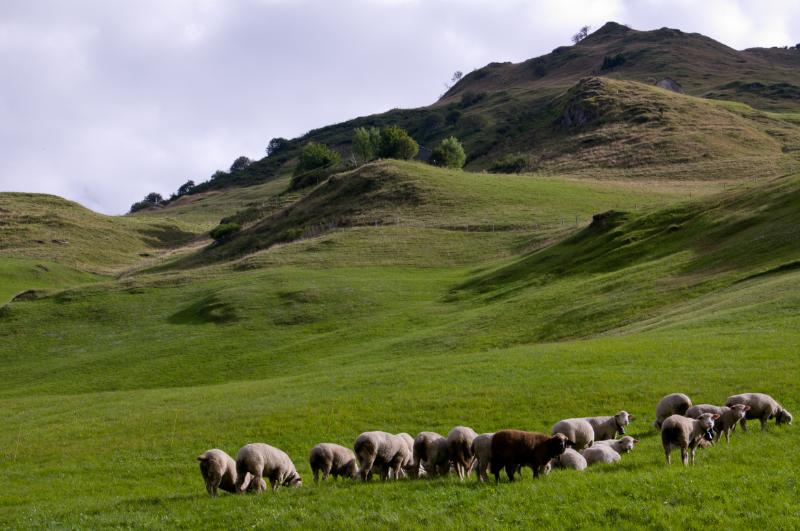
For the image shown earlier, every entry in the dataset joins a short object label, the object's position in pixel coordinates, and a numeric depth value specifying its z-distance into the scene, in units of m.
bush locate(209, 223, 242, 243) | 129.00
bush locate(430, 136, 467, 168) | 173.62
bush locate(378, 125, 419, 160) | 173.75
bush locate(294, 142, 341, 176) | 199.12
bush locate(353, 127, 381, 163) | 193.00
